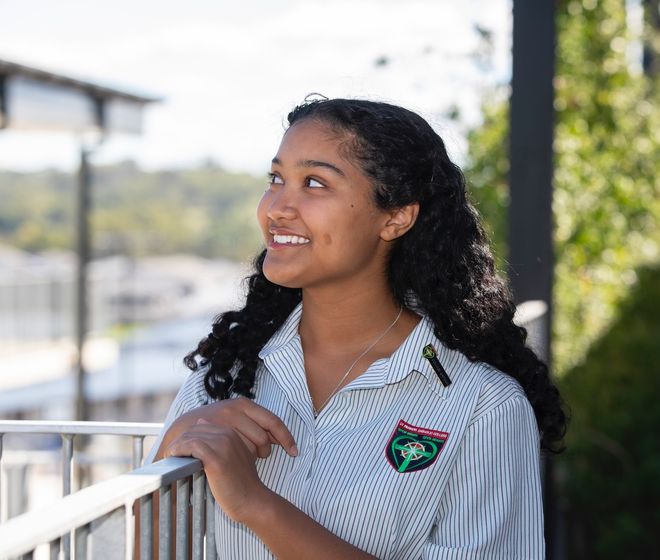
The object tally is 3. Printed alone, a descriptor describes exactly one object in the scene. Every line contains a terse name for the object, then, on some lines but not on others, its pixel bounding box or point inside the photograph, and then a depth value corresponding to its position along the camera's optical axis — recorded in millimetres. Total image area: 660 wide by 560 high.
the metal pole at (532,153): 3719
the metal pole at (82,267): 7945
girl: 1756
